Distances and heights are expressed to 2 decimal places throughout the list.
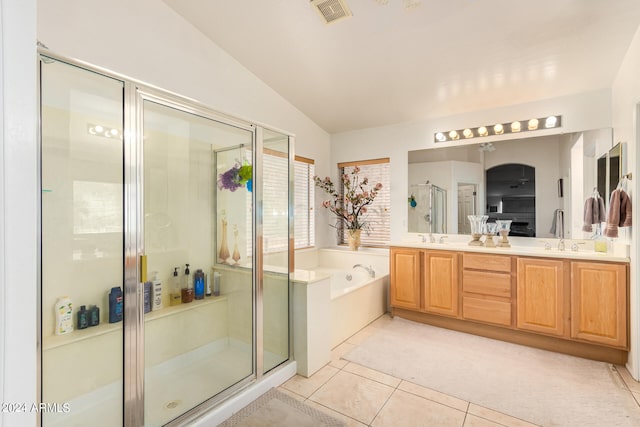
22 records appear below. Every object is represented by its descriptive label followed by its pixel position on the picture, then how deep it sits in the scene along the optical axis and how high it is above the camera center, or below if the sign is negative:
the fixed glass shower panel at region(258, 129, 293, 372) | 2.38 -0.23
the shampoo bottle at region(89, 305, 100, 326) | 1.76 -0.57
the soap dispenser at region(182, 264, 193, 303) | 2.37 -0.57
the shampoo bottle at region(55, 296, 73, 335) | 1.58 -0.53
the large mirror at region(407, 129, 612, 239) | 3.04 +0.33
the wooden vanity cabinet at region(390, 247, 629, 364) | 2.59 -0.82
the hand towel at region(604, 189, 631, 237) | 2.35 +0.02
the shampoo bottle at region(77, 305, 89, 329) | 1.73 -0.58
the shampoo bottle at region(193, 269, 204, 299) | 2.44 -0.55
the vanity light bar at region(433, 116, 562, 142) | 3.16 +0.93
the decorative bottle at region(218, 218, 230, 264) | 2.45 -0.27
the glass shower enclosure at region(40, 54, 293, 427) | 1.54 -0.23
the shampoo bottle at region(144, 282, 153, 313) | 1.90 -0.51
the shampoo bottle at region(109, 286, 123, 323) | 1.73 -0.50
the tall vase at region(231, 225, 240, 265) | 2.43 -0.27
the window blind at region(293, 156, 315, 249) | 4.21 +0.16
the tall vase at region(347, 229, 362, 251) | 4.33 -0.35
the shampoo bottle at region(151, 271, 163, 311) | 2.07 -0.53
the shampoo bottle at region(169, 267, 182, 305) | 2.27 -0.56
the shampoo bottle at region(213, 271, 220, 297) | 2.47 -0.56
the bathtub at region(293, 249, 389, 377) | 2.47 -0.86
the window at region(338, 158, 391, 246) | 4.26 +0.12
